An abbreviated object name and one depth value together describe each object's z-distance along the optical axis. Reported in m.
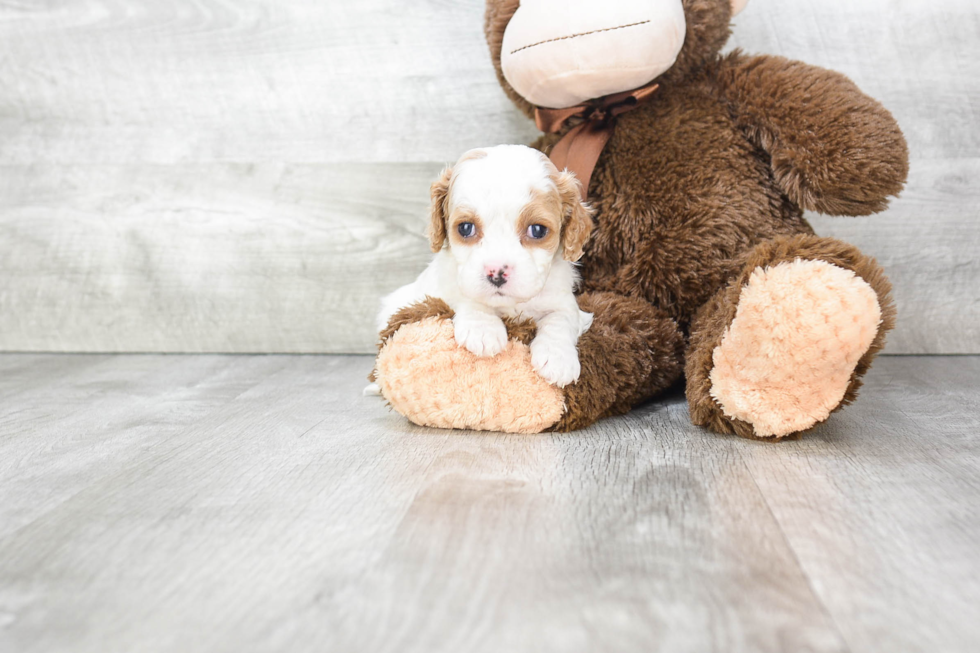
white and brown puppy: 1.00
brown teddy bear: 0.98
